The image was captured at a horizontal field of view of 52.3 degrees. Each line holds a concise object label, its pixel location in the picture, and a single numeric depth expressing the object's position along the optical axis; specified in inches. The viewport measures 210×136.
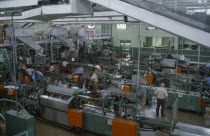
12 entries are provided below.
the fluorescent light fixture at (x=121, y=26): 998.6
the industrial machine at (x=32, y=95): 314.2
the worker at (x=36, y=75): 438.9
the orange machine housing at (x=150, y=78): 446.9
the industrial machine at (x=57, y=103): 286.2
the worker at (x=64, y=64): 597.8
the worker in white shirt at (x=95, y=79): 379.6
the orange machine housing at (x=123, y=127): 230.2
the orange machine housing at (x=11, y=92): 350.3
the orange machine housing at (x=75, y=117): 272.8
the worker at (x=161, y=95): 304.8
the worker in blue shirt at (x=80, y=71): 484.4
